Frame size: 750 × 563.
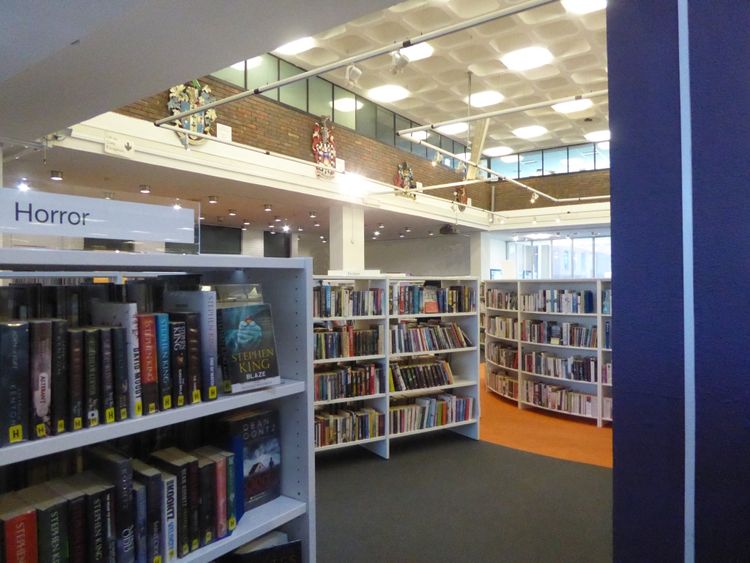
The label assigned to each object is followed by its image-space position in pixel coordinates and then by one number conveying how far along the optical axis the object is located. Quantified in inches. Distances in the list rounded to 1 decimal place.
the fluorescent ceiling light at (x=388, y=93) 423.0
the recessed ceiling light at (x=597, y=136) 530.3
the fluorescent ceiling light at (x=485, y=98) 424.8
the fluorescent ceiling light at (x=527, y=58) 346.0
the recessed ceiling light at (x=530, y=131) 513.7
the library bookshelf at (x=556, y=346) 264.8
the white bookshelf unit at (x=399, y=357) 202.1
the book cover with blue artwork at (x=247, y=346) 59.2
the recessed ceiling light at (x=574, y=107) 419.6
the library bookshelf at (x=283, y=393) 56.0
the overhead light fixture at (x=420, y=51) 330.6
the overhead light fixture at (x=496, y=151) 601.2
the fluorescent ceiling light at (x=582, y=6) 277.7
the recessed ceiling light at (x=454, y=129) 515.5
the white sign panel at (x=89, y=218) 48.4
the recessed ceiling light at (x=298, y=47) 334.3
